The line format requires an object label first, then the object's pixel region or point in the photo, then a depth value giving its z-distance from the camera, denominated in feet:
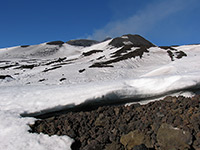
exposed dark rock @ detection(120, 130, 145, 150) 10.08
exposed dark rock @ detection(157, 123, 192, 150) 8.98
